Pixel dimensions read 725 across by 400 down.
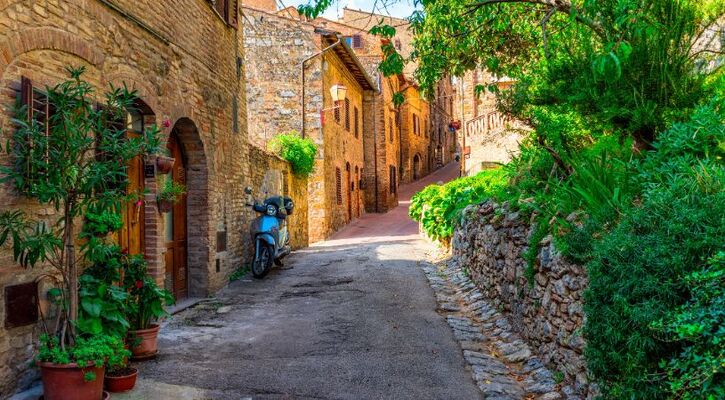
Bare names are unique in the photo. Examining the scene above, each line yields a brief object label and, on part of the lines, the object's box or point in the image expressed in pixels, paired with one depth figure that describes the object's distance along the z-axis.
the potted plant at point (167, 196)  6.09
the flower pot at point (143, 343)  4.68
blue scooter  9.40
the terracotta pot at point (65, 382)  3.56
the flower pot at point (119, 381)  3.97
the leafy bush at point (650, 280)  2.55
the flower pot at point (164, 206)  6.27
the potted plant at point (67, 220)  3.57
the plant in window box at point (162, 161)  6.08
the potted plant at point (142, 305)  4.72
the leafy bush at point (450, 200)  10.89
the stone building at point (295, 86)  17.11
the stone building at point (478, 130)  17.03
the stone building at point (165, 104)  3.91
